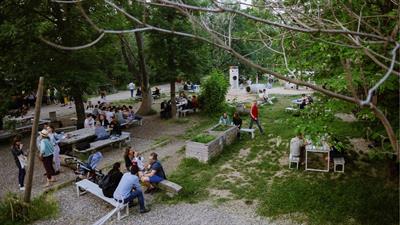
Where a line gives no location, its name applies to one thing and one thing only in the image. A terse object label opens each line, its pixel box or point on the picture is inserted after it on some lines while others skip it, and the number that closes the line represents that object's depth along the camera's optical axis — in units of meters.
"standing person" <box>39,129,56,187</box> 9.92
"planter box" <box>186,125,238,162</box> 11.94
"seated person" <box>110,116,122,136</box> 14.17
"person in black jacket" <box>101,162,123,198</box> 8.49
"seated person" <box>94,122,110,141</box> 13.58
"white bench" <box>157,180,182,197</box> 9.30
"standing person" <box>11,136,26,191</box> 9.67
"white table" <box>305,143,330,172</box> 10.80
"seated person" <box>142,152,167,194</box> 9.56
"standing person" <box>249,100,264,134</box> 15.55
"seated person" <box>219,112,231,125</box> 15.22
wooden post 7.97
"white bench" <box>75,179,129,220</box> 8.14
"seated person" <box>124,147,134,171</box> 10.45
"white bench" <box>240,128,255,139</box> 15.22
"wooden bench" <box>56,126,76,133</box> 15.77
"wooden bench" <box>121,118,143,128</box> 17.02
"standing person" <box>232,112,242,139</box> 15.47
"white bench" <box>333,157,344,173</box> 10.62
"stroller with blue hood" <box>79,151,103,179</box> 10.02
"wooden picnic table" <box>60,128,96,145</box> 12.84
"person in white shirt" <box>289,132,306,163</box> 11.19
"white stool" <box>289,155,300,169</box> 11.28
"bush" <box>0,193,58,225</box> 8.12
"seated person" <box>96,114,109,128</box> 15.74
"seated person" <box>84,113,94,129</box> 15.17
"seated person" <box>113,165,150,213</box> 8.13
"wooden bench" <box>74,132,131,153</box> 12.56
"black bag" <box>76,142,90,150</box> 12.48
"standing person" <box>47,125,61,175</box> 11.02
